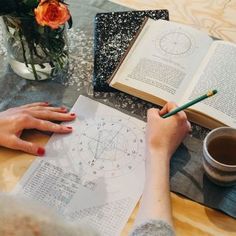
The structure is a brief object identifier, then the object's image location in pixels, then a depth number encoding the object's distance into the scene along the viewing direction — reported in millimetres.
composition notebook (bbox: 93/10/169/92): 1040
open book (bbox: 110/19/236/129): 963
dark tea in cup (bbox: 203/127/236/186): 837
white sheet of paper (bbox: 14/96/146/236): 844
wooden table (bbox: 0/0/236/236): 827
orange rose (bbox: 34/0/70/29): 850
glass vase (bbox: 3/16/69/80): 922
